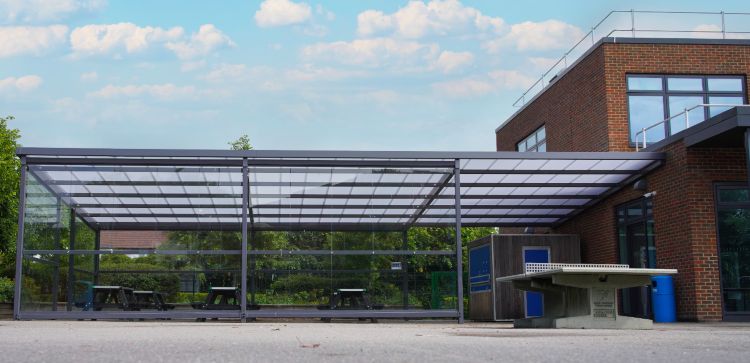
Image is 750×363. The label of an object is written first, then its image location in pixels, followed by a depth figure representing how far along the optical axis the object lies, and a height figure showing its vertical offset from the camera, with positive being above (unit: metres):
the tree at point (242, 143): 34.91 +6.22
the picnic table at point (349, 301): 16.34 +0.02
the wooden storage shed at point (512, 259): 20.36 +0.95
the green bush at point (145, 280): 16.41 +0.43
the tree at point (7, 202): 30.67 +3.54
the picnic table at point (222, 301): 16.11 +0.03
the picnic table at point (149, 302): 16.27 +0.02
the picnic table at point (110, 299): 16.34 +0.09
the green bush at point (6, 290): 26.75 +0.43
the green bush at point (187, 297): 16.25 +0.11
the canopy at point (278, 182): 16.25 +2.25
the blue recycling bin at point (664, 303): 16.48 -0.06
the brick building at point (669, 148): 16.11 +2.74
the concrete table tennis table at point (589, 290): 13.20 +0.15
